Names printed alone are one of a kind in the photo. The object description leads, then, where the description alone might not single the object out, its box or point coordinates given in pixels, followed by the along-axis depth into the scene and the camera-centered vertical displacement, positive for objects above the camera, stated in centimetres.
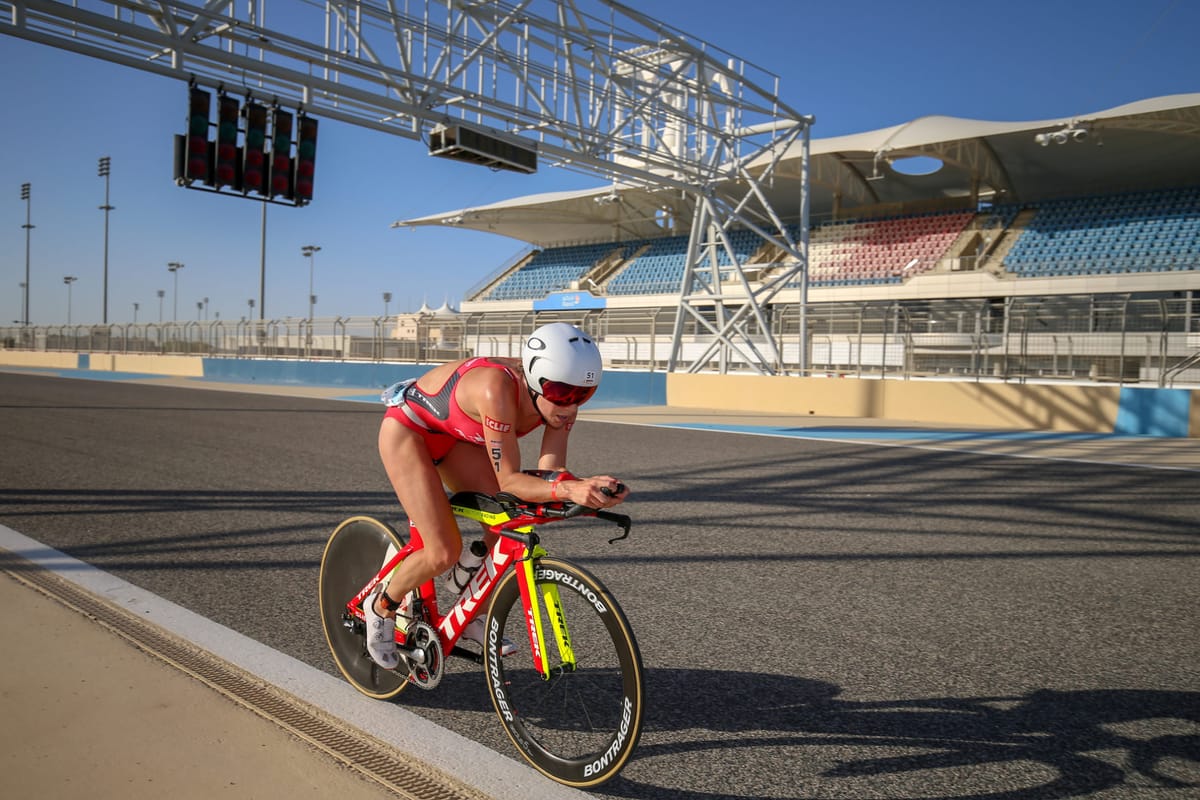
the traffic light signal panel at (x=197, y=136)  1274 +326
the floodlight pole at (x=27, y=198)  6650 +1161
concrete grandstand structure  1494 +499
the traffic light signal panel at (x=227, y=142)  1313 +327
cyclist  243 -24
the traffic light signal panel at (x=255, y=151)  1345 +322
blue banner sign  4269 +322
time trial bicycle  231 -85
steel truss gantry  1188 +460
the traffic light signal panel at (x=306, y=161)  1402 +322
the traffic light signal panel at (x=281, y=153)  1367 +325
